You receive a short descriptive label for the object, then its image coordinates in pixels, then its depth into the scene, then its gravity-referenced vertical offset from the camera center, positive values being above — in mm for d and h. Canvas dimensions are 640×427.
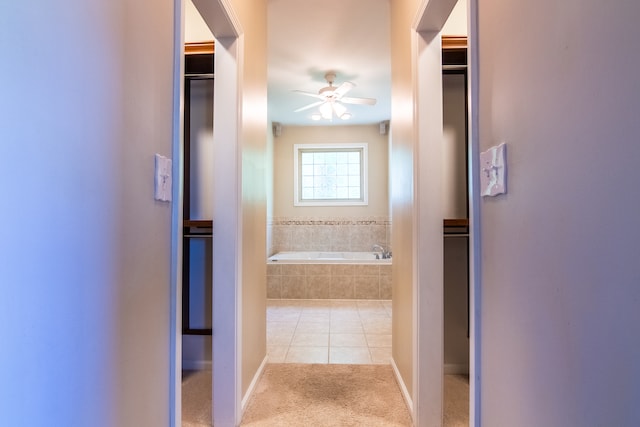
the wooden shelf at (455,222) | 1697 -39
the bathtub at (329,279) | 3904 -840
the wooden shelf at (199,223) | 1751 -45
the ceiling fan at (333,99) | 3427 +1411
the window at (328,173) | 5359 +771
